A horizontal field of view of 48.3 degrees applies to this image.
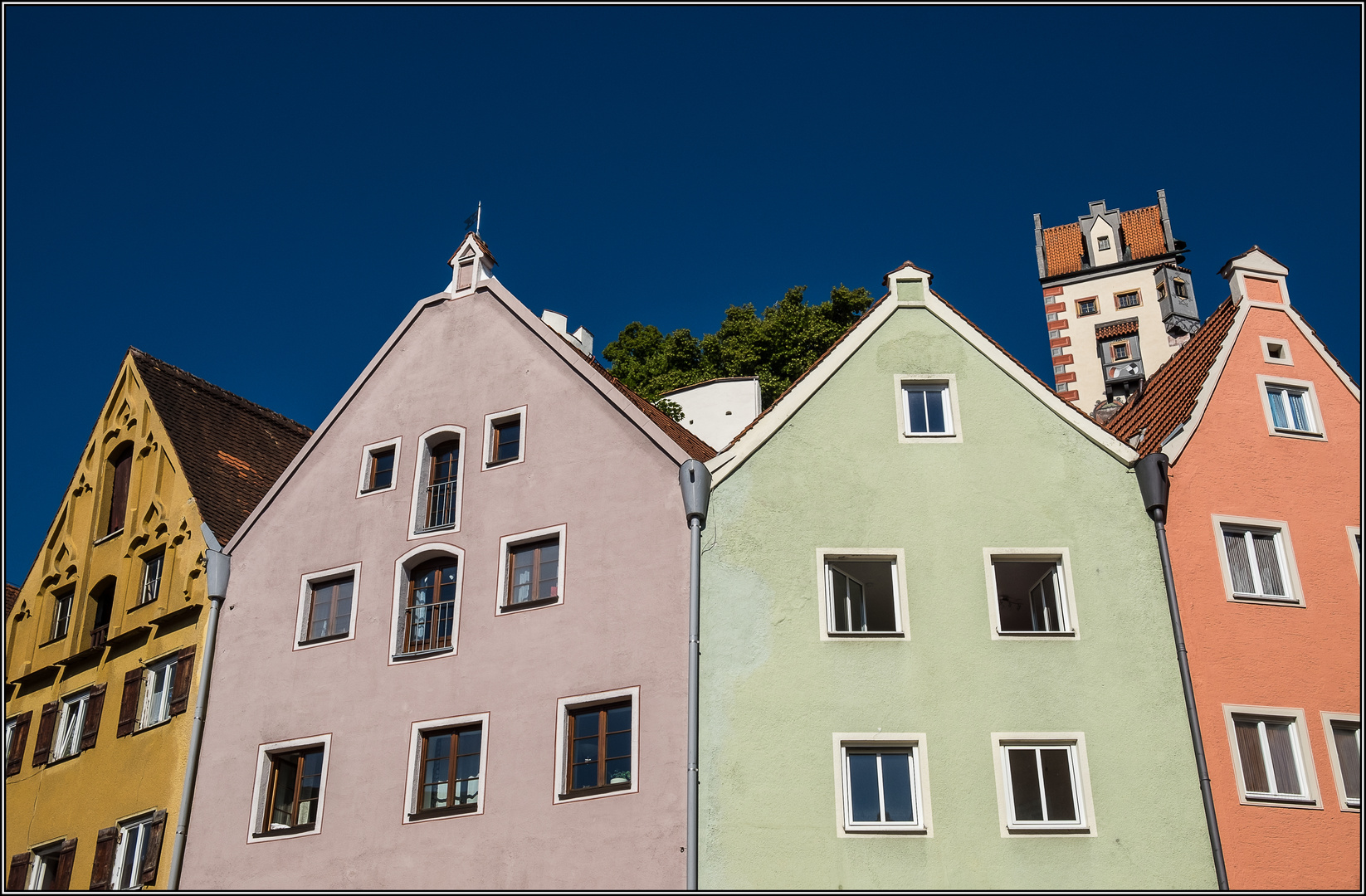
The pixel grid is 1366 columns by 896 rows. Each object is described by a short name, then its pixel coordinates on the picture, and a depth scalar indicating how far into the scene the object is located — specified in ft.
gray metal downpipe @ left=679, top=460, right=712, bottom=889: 77.41
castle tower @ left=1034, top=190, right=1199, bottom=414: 302.86
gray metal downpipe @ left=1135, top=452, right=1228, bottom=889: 76.33
